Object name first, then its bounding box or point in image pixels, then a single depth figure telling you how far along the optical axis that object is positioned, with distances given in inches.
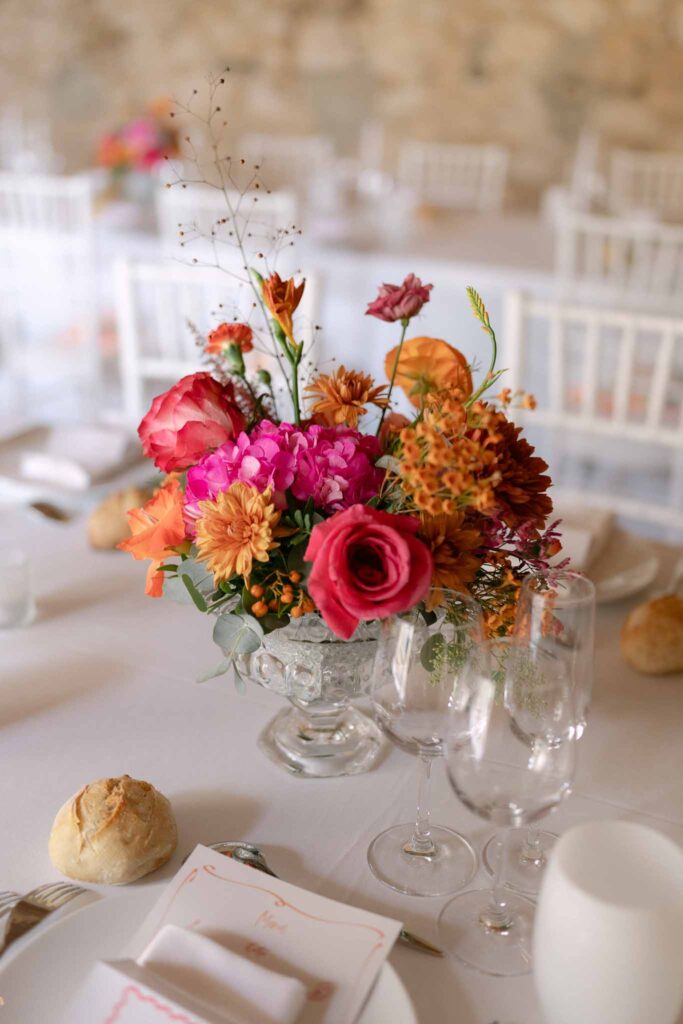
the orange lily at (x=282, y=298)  30.4
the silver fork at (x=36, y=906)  27.0
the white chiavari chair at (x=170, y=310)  75.5
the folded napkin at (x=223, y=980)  24.2
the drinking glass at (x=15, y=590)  43.3
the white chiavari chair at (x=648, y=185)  156.6
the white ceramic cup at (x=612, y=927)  21.2
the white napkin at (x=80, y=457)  58.1
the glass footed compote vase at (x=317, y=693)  32.1
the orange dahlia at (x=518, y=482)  28.2
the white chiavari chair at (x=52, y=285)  117.2
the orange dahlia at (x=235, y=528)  28.6
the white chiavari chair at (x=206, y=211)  110.5
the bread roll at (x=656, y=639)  40.6
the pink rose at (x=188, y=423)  30.8
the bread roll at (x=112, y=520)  49.9
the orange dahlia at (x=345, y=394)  32.1
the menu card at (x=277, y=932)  24.9
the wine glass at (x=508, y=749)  25.5
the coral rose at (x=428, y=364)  33.6
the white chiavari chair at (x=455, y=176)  166.7
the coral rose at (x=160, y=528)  31.1
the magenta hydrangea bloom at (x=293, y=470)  29.7
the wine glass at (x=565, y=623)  27.5
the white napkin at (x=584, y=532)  47.5
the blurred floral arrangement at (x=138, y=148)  131.5
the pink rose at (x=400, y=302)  31.1
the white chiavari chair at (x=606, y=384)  68.5
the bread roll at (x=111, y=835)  29.0
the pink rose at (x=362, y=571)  26.5
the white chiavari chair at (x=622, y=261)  100.1
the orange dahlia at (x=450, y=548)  28.8
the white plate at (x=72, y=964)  24.8
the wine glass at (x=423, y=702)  27.8
